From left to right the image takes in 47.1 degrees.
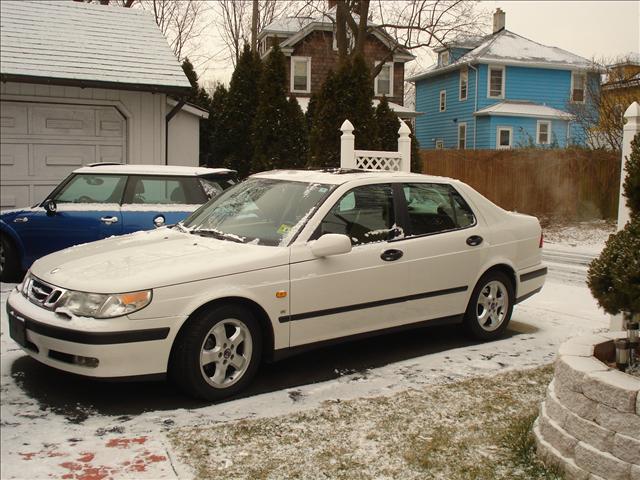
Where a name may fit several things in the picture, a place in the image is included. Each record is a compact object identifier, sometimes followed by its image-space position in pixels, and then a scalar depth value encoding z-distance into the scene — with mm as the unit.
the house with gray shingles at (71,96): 13820
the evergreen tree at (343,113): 15688
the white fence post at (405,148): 12059
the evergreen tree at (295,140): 18250
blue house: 36031
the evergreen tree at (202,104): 23312
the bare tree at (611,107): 19922
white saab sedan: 4945
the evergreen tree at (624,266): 4062
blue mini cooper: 9500
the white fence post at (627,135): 6266
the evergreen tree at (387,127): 16875
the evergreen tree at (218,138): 21786
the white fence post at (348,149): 11477
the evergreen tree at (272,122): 18125
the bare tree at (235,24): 42344
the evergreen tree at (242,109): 21266
